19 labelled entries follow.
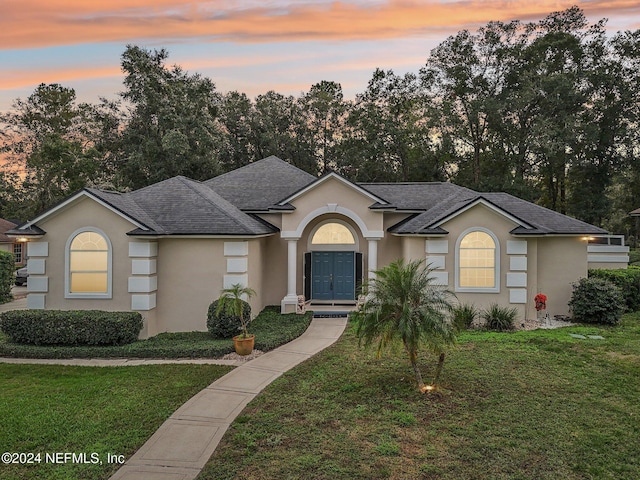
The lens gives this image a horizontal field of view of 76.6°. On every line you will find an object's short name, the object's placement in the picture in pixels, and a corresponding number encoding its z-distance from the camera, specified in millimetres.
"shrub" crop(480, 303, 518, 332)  14031
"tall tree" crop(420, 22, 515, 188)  36219
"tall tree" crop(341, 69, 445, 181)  38156
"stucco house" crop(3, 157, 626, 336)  12992
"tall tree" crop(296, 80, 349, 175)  40812
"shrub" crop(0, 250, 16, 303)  20328
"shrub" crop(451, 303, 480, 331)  14203
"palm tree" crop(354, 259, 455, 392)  7641
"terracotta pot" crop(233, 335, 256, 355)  10995
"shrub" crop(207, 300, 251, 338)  12406
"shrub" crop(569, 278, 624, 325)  14727
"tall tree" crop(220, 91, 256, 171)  40500
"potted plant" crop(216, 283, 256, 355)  11023
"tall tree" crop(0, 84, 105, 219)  37250
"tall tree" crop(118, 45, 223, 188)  32750
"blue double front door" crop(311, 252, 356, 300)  18000
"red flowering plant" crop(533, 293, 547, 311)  14727
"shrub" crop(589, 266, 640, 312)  16812
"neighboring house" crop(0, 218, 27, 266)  31141
